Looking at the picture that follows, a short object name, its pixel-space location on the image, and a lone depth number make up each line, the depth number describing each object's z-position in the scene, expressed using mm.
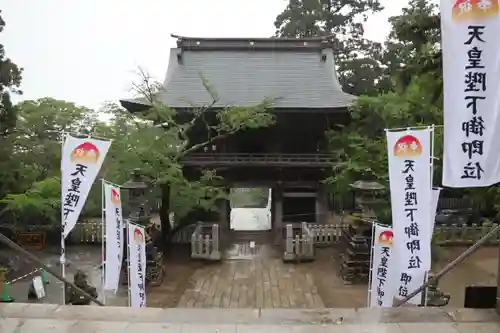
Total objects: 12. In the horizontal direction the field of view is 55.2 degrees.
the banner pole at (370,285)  9055
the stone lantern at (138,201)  12063
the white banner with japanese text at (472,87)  4410
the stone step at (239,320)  4117
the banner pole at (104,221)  8469
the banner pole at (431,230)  6703
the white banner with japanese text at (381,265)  8695
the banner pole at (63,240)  7646
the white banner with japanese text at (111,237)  8406
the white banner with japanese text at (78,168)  7633
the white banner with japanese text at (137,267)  8875
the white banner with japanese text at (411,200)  7305
